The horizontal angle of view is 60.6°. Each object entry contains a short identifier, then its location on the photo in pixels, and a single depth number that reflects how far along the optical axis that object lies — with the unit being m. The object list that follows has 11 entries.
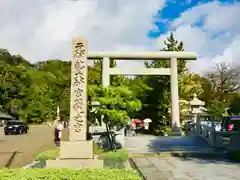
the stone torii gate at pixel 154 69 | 14.01
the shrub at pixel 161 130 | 15.95
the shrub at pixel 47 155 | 7.09
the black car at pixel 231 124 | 10.88
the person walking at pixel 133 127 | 15.44
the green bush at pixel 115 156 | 7.12
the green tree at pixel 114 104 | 8.09
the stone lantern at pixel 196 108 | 16.84
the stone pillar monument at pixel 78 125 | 6.11
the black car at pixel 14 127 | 20.05
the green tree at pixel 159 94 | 17.02
